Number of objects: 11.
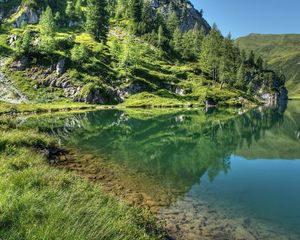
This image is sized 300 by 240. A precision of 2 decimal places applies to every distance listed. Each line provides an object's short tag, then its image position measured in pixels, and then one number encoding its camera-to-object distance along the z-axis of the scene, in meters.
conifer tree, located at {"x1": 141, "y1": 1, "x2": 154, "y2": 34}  146.64
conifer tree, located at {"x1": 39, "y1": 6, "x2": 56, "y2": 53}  99.79
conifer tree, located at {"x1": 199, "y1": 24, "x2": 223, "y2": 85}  122.61
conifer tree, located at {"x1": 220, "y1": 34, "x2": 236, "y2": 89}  119.04
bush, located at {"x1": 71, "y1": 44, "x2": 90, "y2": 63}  99.79
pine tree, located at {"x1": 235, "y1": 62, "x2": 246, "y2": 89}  131.06
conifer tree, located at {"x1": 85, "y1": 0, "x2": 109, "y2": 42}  131.43
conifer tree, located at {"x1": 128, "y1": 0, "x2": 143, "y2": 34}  147.20
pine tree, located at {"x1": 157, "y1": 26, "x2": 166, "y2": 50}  136.50
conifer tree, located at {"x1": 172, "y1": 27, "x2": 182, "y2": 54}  141.01
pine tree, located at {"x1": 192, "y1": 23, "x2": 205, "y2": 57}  145.95
